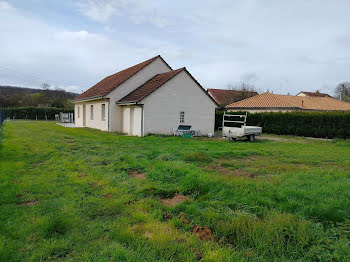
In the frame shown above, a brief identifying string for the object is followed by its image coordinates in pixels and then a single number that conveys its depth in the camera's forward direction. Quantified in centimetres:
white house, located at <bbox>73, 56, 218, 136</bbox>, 1903
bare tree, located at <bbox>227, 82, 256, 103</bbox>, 4338
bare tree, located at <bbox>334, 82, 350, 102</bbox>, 7194
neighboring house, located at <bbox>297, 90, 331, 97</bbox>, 6453
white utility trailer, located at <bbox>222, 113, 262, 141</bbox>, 1692
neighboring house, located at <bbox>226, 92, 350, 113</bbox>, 3116
